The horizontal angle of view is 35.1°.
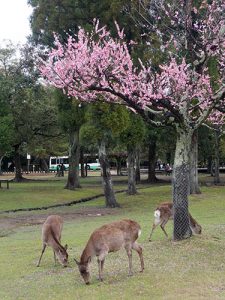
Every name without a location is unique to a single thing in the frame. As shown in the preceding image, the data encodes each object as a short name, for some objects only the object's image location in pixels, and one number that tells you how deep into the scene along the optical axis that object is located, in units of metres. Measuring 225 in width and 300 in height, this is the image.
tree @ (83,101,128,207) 18.11
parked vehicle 62.43
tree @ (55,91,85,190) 21.55
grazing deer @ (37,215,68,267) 7.36
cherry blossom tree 8.83
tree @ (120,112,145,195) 20.68
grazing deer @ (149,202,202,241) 9.81
